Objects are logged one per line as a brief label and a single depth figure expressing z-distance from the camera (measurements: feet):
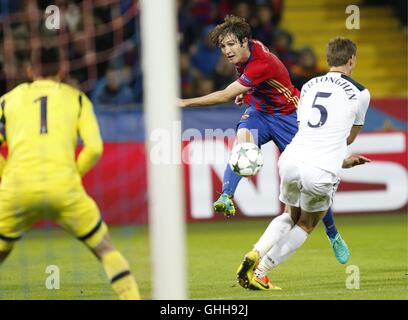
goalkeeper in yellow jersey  41.19
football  54.08
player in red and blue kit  56.08
